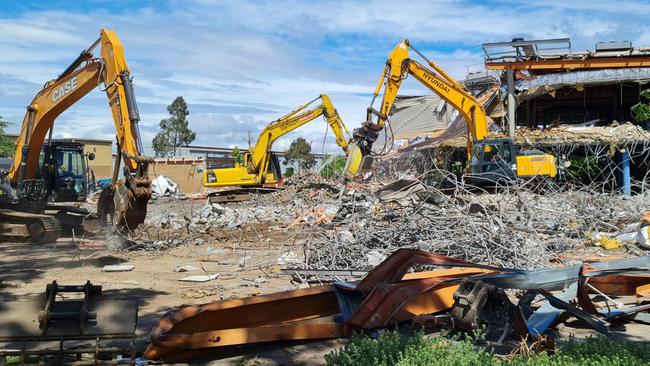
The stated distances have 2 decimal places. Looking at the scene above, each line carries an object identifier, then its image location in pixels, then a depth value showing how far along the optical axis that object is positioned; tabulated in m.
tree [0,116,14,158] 38.06
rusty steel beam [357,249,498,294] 6.00
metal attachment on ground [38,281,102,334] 4.64
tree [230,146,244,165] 46.87
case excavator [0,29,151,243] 11.96
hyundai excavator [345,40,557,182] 17.86
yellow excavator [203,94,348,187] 24.25
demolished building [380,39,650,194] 22.30
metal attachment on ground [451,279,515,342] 5.39
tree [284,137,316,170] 45.16
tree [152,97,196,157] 60.62
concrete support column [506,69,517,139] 25.20
